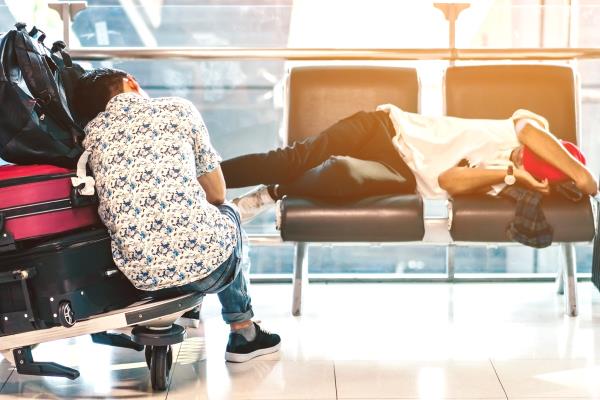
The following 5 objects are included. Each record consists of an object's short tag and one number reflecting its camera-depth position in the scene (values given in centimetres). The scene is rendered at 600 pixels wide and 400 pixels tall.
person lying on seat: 514
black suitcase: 365
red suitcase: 361
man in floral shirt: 376
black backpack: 365
